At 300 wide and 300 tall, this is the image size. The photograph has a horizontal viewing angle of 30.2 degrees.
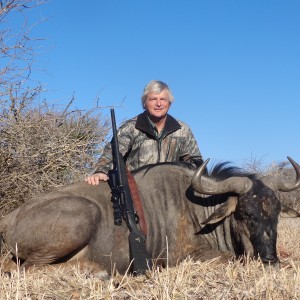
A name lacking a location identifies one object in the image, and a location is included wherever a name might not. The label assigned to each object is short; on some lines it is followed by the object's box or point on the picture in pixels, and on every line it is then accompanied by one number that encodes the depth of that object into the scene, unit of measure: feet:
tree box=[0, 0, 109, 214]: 20.07
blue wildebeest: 14.70
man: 18.44
